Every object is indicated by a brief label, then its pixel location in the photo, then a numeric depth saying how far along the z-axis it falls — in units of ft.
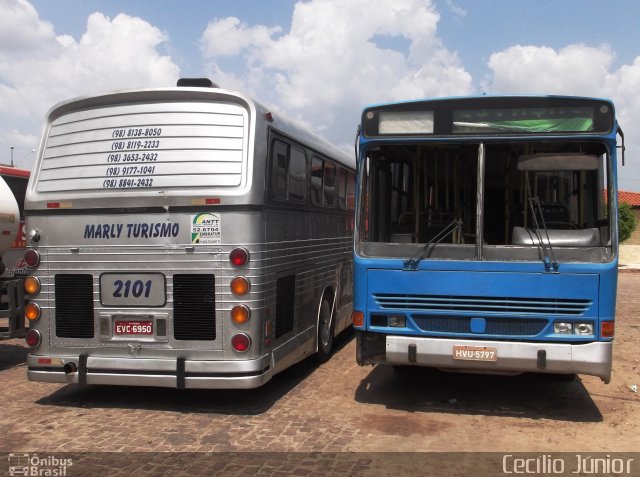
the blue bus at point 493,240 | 18.70
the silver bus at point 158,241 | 19.65
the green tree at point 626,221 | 102.83
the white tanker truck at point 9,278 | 25.35
